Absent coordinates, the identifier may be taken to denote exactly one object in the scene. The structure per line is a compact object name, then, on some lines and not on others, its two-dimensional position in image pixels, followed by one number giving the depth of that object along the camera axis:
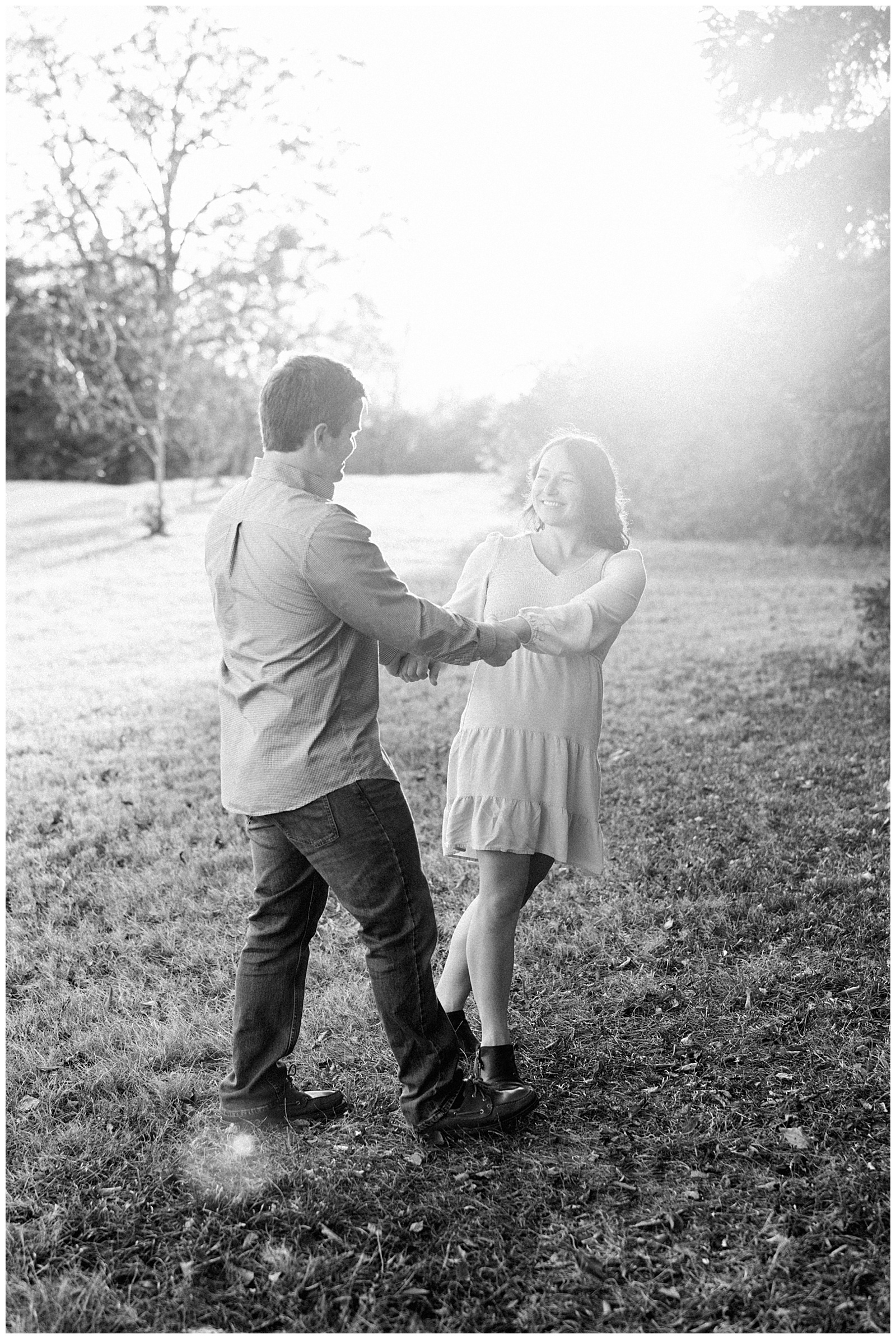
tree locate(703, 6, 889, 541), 8.68
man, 2.87
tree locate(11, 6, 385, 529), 19.23
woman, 3.32
